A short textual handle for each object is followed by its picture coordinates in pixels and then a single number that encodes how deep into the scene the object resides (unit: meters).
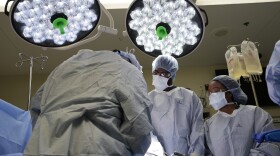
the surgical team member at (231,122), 1.99
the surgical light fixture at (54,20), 1.29
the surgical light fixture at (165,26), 1.33
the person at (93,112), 0.94
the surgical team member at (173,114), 1.98
